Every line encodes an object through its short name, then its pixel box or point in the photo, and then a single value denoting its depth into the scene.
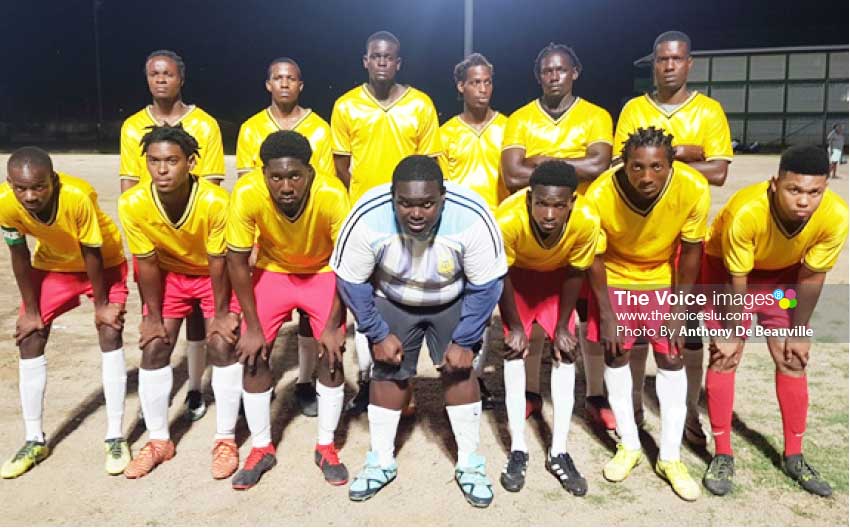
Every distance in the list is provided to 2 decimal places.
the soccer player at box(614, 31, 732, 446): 4.26
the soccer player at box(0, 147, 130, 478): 3.69
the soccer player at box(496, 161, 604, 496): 3.43
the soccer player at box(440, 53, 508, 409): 4.85
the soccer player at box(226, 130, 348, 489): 3.54
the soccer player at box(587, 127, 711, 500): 3.56
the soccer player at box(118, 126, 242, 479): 3.73
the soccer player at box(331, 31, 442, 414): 4.73
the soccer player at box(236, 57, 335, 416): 4.71
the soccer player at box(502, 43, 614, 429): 4.41
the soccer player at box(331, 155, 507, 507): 3.36
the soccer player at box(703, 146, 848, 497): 3.41
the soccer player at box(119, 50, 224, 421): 4.55
